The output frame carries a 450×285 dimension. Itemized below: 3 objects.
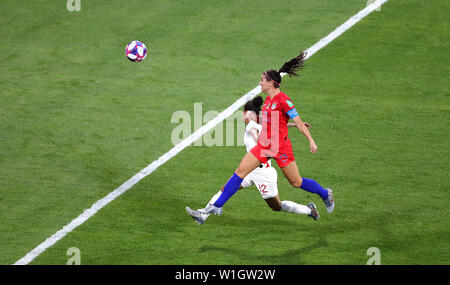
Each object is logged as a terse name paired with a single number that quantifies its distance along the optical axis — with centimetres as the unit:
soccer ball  2755
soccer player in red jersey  1961
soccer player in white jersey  1997
